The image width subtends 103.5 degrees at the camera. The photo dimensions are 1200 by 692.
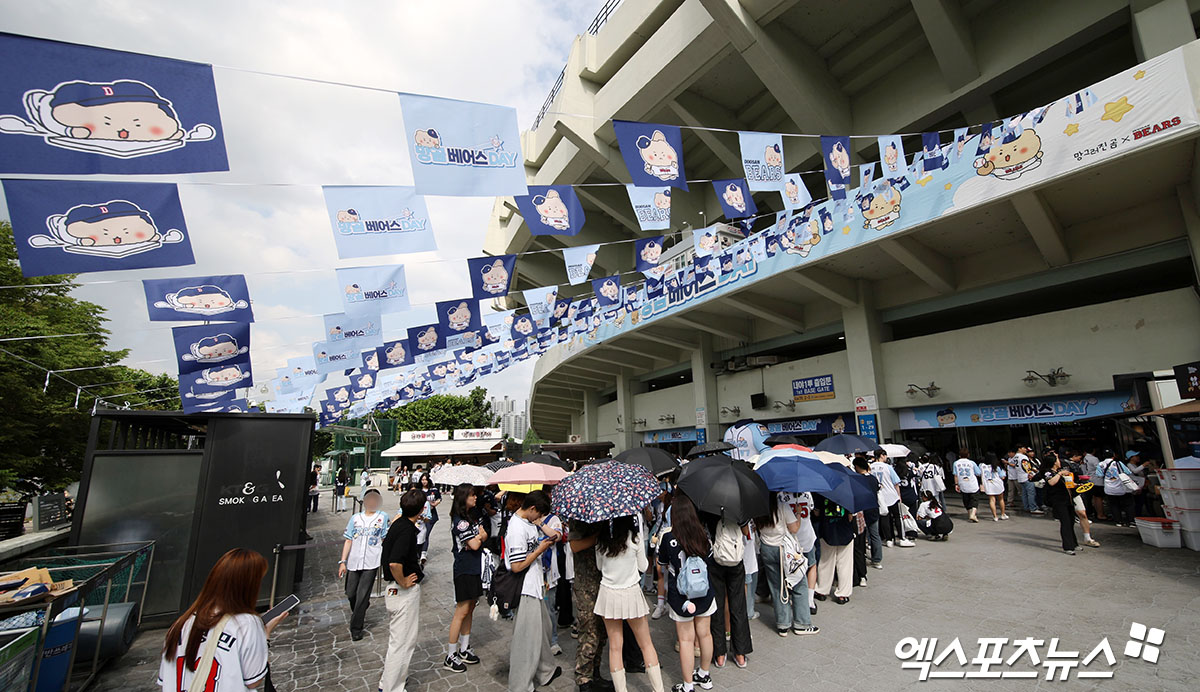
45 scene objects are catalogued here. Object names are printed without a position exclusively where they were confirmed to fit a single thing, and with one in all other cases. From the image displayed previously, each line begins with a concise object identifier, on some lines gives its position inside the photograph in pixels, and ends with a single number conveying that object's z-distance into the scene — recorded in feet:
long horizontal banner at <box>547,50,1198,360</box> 24.86
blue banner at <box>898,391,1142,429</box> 36.56
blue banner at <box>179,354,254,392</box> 27.53
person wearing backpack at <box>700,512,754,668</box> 13.91
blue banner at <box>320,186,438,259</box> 18.63
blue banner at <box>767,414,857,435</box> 53.31
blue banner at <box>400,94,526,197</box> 16.72
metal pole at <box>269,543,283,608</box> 21.61
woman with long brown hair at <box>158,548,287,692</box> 7.27
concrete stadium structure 33.78
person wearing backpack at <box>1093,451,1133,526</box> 29.76
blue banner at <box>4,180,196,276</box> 13.88
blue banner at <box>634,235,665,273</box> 34.30
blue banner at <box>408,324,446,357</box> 35.81
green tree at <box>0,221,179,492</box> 41.27
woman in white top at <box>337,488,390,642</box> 18.38
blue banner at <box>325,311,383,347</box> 29.19
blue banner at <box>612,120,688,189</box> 22.68
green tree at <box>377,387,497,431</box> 165.48
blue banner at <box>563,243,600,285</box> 31.22
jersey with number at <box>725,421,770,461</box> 29.25
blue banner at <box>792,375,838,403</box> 54.13
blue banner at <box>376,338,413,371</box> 40.19
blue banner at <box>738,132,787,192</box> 26.43
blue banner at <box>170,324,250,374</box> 26.12
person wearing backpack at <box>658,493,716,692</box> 12.48
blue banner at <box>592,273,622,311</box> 38.36
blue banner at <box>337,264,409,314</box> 24.70
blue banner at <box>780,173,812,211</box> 29.30
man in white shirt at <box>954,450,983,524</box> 34.17
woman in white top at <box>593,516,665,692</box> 11.78
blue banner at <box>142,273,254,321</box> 21.65
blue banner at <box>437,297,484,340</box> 32.35
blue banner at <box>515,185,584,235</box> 24.75
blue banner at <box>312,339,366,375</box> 36.21
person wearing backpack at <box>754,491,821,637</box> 16.31
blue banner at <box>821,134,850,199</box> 27.02
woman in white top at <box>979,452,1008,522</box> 34.78
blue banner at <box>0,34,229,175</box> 11.66
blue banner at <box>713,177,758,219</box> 28.60
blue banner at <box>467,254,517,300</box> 28.04
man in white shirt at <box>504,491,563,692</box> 12.80
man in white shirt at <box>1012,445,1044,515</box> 37.50
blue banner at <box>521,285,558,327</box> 35.27
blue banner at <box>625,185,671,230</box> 28.35
